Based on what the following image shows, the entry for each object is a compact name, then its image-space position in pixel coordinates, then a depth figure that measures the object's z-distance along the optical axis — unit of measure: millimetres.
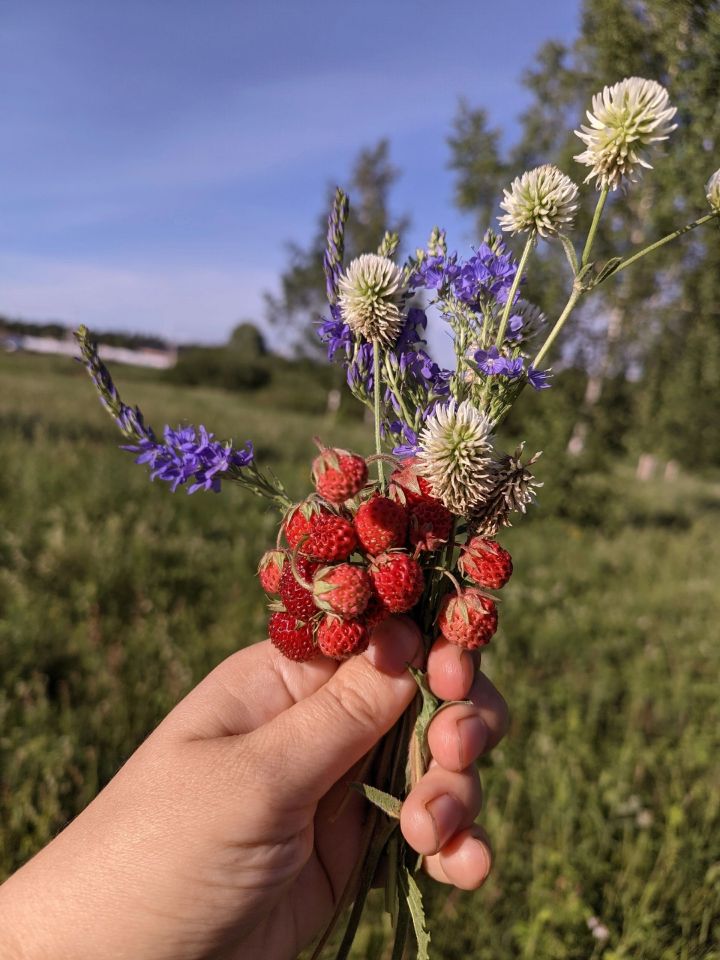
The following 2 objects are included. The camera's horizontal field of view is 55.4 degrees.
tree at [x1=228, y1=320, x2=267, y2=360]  52056
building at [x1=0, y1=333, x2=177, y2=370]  35031
